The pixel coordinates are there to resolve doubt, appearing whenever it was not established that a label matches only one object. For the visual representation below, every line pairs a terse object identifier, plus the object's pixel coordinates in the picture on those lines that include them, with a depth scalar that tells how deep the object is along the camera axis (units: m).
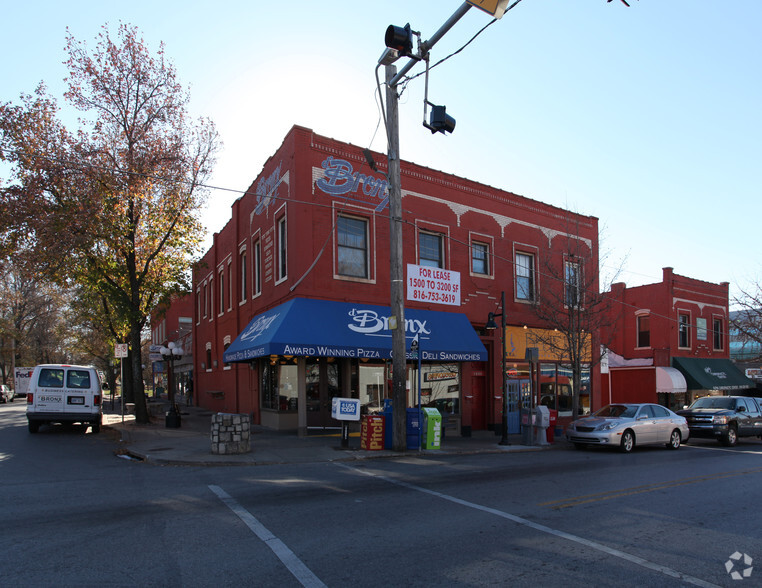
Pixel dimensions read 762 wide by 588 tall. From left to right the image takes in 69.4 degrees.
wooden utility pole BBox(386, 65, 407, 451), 13.91
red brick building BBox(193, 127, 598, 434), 16.22
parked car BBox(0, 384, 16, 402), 45.34
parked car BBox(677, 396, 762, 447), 18.91
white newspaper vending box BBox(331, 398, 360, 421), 13.74
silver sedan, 15.70
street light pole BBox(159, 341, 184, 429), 18.45
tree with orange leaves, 18.28
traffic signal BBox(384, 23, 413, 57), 10.29
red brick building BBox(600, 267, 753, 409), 29.58
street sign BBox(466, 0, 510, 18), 7.63
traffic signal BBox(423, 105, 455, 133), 10.91
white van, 16.58
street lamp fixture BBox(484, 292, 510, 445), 16.11
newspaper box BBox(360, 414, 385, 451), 13.79
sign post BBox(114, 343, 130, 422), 20.34
